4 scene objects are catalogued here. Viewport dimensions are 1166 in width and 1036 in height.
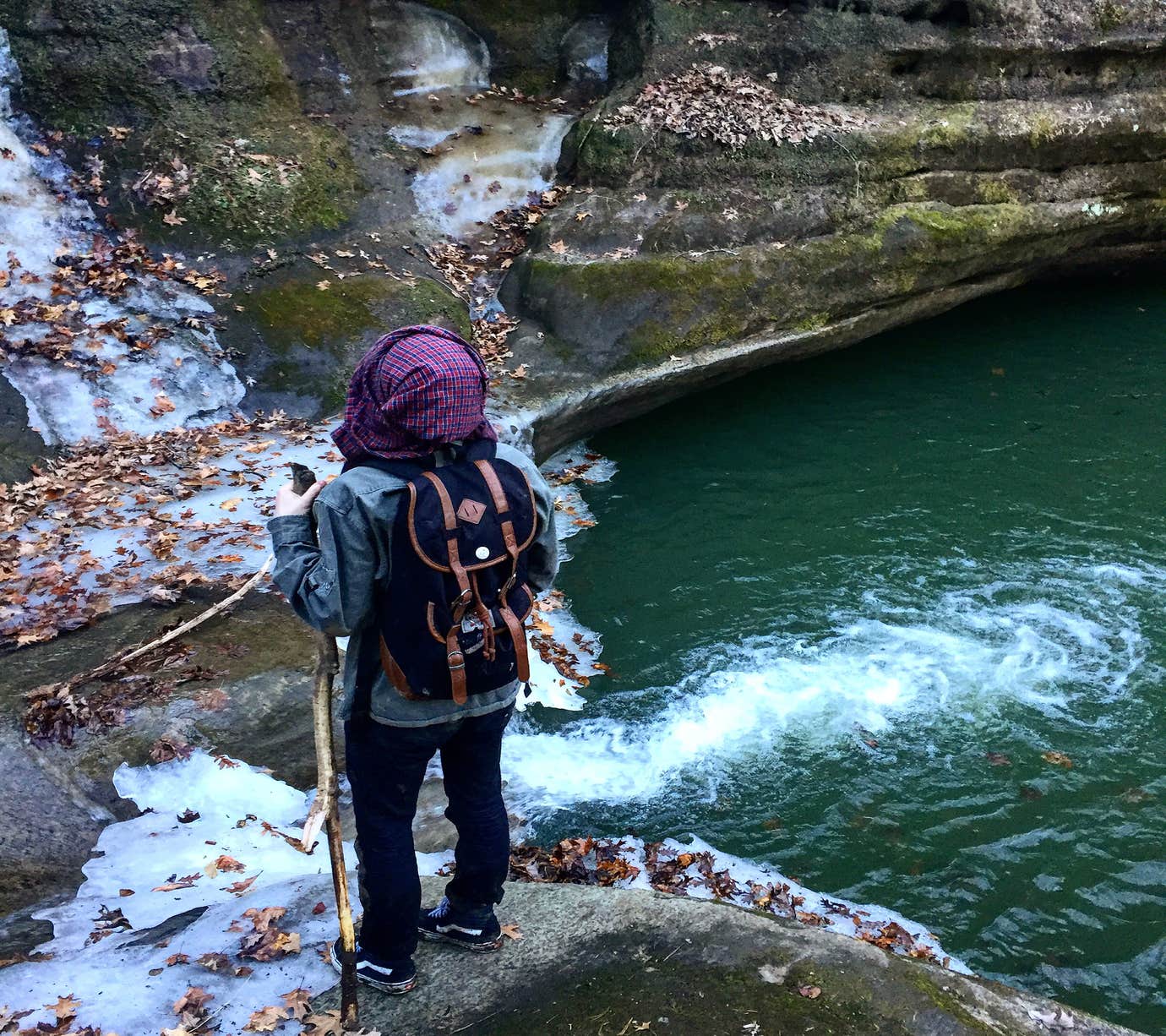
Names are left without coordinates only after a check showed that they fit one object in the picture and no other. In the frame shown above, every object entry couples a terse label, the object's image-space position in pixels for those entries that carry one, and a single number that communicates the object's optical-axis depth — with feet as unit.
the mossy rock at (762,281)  34.19
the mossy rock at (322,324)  30.76
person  9.81
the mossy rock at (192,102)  34.30
